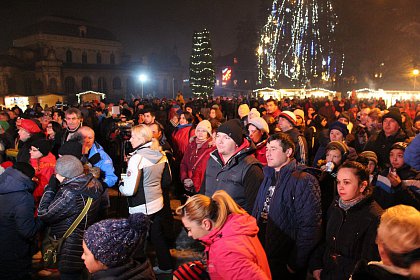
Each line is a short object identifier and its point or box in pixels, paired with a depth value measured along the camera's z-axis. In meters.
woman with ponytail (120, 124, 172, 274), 4.82
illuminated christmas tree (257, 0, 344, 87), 42.16
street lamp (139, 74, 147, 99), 67.06
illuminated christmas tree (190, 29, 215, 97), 50.66
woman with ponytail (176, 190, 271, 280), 2.46
